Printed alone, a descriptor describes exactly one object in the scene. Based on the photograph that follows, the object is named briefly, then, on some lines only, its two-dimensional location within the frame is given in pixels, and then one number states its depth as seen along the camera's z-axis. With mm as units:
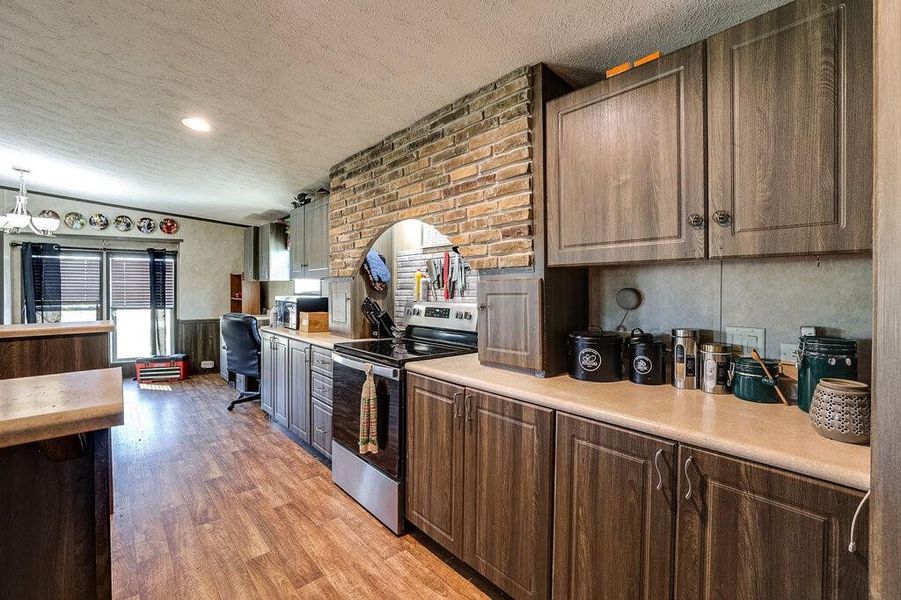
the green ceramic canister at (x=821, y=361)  1201
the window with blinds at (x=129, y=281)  5496
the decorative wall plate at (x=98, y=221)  5238
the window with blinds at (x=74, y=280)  4965
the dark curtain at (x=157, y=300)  5691
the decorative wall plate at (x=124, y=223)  5414
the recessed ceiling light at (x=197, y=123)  2576
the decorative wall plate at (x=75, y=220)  5094
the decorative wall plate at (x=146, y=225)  5574
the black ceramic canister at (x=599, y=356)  1688
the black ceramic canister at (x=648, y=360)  1634
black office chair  4129
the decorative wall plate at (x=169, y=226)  5730
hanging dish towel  2123
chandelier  3623
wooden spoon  1358
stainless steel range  2059
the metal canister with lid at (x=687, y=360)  1560
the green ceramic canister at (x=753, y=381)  1376
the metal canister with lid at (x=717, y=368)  1492
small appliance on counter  3738
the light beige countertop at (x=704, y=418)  940
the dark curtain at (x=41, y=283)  4855
